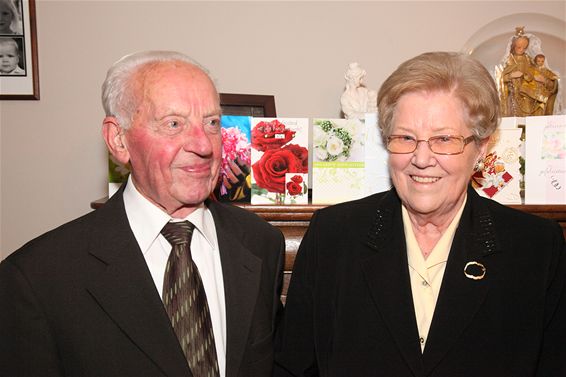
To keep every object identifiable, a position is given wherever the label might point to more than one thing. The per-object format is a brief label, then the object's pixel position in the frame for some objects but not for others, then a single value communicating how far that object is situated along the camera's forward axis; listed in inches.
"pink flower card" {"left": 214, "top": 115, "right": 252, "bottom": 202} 93.8
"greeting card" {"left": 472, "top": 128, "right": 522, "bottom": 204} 93.0
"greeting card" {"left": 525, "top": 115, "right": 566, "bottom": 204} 93.0
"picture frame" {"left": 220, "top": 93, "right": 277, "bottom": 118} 105.6
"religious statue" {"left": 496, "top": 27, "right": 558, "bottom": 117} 102.0
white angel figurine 99.3
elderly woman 66.4
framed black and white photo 118.3
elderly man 58.8
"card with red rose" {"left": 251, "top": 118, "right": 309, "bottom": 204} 93.8
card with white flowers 94.5
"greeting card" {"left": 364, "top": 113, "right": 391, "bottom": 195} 92.7
